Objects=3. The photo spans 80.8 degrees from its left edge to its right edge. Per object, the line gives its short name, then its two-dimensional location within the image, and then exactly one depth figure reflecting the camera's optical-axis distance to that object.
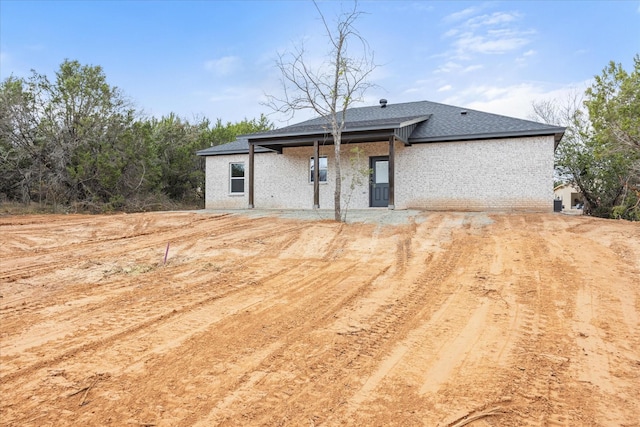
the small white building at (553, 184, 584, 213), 37.86
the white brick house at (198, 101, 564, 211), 13.11
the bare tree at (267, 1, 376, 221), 11.59
